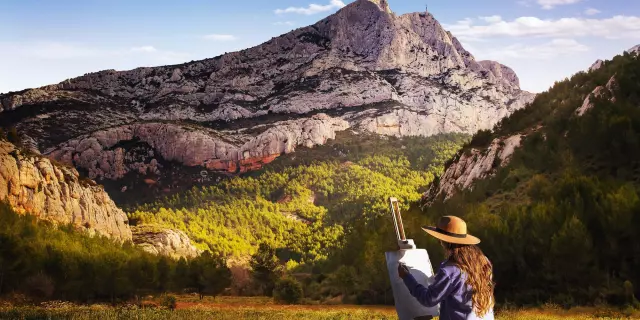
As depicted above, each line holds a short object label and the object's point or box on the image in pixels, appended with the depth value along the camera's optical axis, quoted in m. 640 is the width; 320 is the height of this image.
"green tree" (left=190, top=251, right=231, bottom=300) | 67.31
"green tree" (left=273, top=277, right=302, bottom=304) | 52.75
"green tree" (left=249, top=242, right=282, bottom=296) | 71.56
